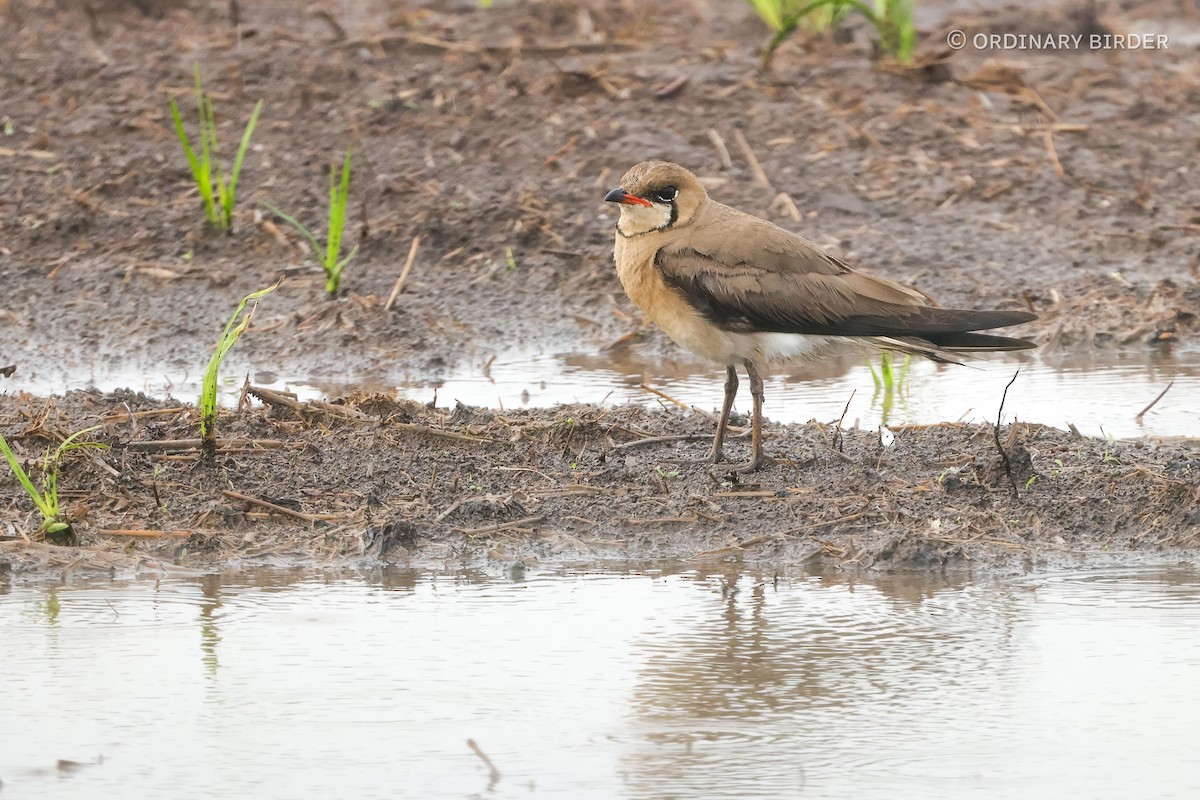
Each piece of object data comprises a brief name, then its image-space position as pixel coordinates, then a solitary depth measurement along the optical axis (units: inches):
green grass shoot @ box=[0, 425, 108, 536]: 388.3
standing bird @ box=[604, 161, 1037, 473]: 451.8
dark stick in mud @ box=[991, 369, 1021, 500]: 420.5
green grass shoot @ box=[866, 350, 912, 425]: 525.2
